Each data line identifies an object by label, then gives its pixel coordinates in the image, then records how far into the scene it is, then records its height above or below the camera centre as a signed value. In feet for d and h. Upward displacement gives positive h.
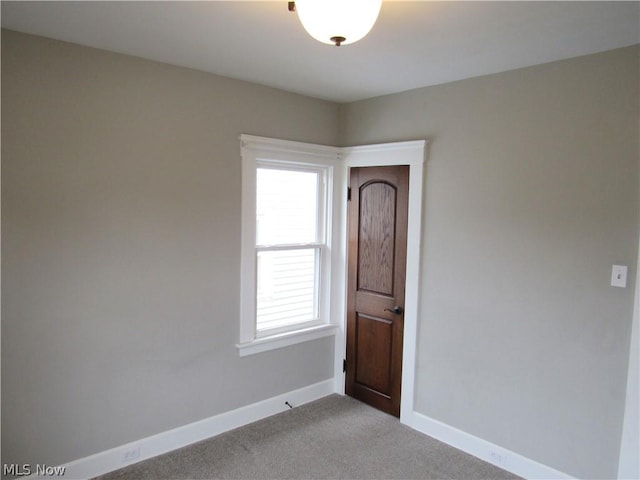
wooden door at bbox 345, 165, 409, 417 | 11.05 -1.81
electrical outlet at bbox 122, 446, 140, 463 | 8.95 -5.05
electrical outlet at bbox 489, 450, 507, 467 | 9.23 -5.06
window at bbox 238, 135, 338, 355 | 10.61 -0.80
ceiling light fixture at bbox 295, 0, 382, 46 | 4.61 +2.10
